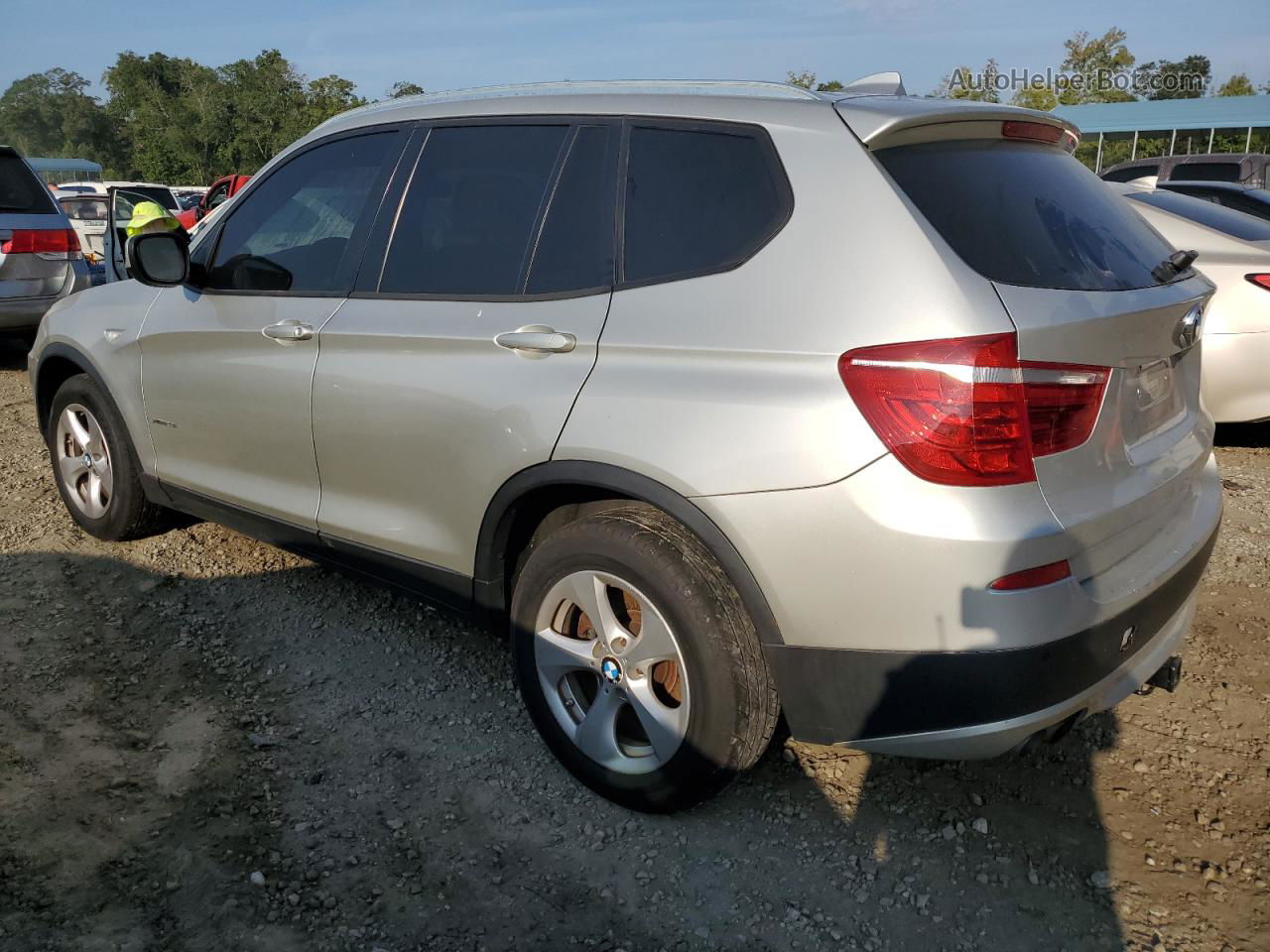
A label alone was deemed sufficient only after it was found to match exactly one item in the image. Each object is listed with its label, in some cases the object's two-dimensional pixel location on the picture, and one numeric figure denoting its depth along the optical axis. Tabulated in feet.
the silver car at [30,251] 26.50
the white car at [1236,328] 19.12
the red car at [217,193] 54.85
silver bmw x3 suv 7.20
